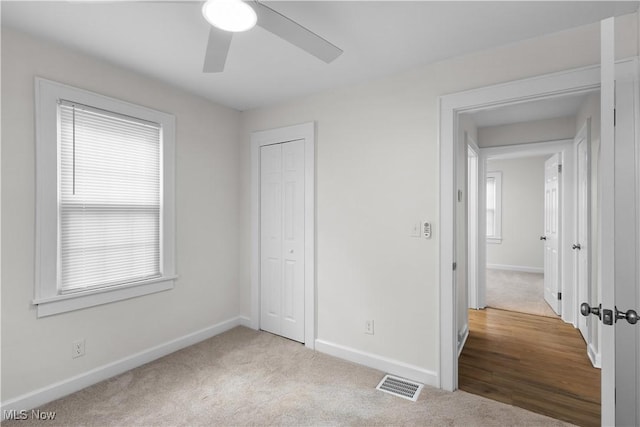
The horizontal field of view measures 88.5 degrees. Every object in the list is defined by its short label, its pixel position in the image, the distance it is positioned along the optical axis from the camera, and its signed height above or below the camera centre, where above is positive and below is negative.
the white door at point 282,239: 3.28 -0.27
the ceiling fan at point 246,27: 1.42 +0.87
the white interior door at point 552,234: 4.20 -0.27
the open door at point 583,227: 3.08 -0.14
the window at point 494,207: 7.23 +0.14
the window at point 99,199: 2.20 +0.10
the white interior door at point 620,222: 1.25 -0.03
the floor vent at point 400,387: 2.36 -1.30
